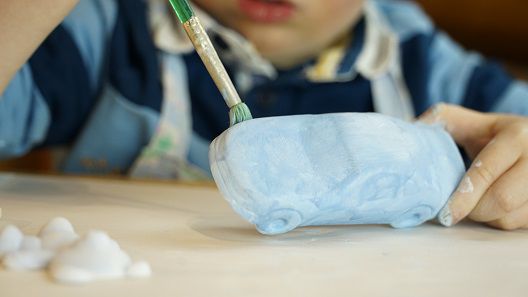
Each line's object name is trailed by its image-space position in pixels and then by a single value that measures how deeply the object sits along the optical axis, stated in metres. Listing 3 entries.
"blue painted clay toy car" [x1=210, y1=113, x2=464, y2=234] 0.44
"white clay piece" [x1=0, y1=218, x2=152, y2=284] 0.37
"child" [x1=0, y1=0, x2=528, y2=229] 0.77
